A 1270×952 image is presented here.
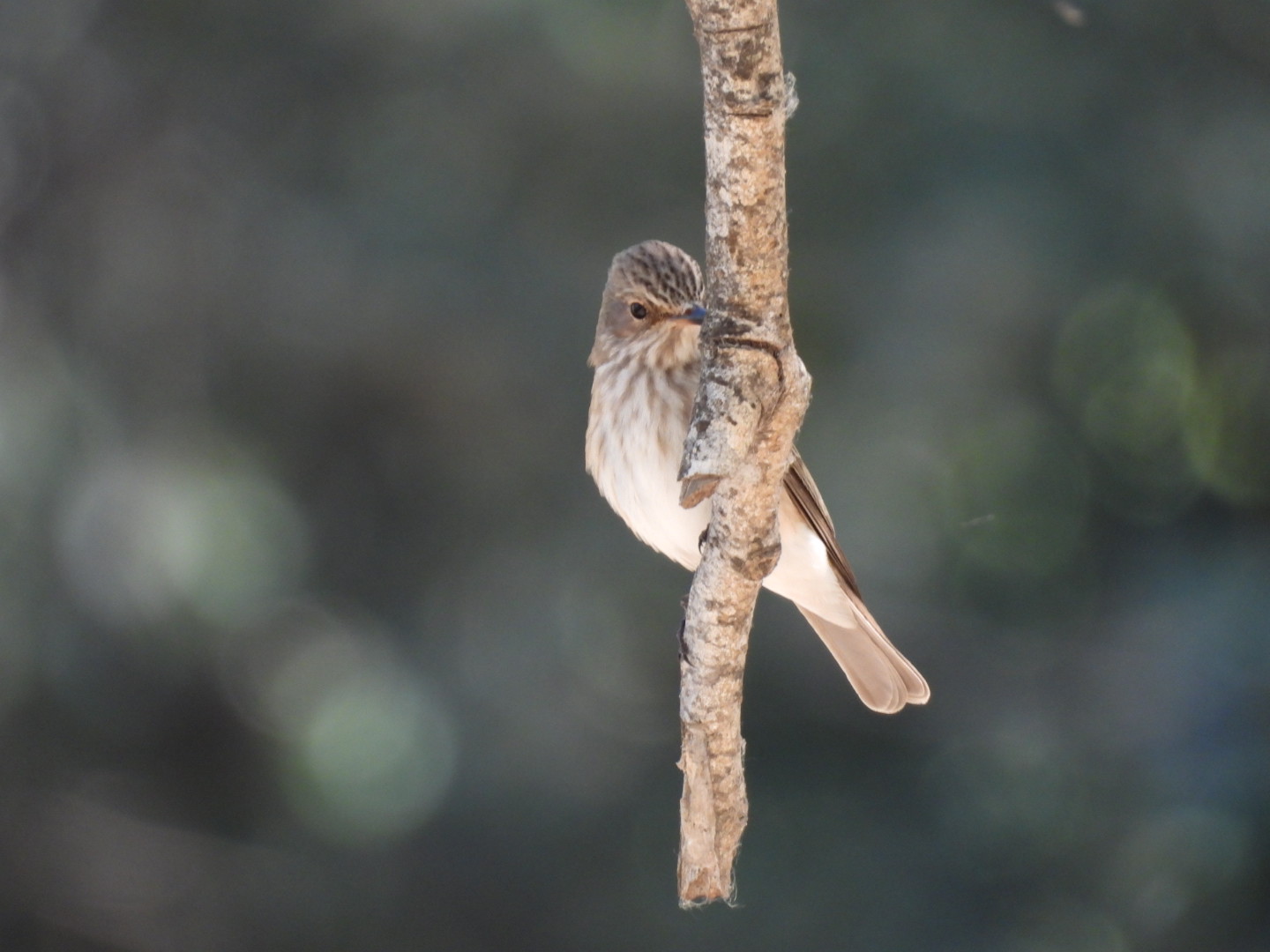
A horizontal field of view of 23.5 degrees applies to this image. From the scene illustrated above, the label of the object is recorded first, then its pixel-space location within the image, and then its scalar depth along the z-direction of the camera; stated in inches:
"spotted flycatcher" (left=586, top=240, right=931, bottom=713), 276.5
